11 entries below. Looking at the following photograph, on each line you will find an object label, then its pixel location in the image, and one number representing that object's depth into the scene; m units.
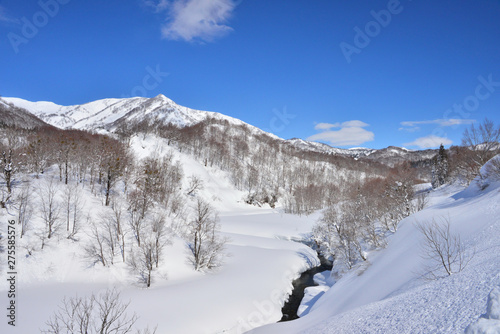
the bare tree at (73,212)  29.09
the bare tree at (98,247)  27.19
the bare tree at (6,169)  29.44
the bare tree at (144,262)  26.40
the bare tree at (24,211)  26.83
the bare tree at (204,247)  31.59
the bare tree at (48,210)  27.60
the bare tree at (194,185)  73.21
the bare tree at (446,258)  11.43
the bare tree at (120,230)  29.50
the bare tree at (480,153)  32.66
